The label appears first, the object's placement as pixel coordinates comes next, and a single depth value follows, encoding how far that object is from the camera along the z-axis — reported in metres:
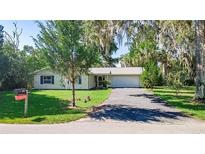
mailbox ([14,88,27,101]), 3.85
